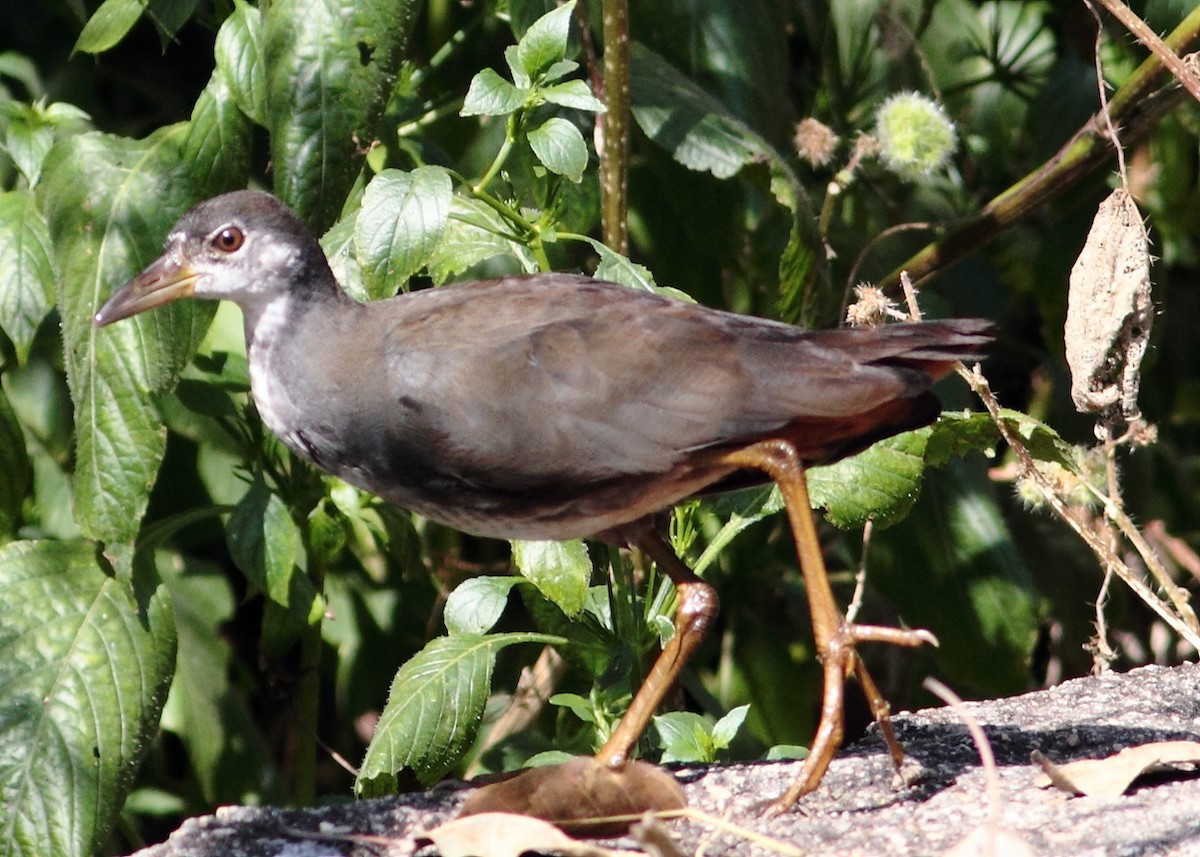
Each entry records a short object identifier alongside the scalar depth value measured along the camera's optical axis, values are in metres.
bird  5.74
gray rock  5.06
